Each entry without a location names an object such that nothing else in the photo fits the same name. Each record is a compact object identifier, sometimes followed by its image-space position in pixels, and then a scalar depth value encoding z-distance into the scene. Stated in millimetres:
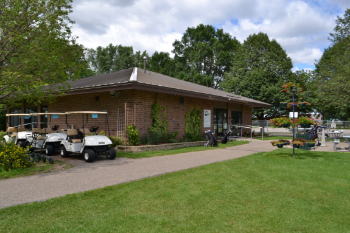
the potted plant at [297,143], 9860
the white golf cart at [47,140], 10422
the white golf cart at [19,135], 11531
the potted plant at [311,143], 10725
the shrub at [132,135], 12102
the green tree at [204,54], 43438
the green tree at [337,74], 21828
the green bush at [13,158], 7500
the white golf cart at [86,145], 9180
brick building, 12594
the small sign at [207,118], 17812
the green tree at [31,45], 9008
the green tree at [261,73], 31094
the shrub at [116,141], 12312
